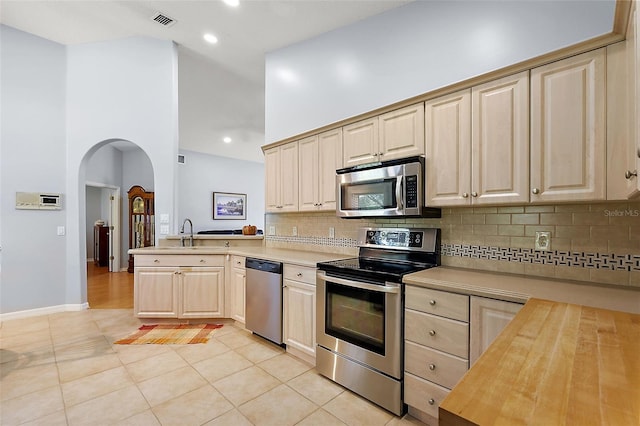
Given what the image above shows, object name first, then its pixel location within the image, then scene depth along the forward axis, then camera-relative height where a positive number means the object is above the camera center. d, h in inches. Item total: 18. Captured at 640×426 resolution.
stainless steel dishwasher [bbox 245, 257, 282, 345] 108.2 -33.6
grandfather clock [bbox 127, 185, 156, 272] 264.7 -5.9
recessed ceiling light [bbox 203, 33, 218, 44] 141.5 +84.8
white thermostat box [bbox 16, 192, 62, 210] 143.0 +5.2
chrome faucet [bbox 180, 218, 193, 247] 147.2 -13.9
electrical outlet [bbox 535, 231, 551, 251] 74.1 -7.4
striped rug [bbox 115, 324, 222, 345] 116.8 -51.7
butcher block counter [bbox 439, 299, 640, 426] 21.8 -15.1
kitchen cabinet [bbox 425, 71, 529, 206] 69.7 +17.3
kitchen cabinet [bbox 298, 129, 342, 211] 110.3 +16.7
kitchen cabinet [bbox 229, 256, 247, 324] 124.8 -33.0
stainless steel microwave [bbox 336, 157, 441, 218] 85.0 +6.9
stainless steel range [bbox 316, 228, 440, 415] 74.3 -28.4
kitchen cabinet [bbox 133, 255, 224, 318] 131.3 -32.5
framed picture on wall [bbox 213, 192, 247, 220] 327.3 +6.5
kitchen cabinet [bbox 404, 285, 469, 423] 64.7 -31.0
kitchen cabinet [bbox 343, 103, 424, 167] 87.9 +24.3
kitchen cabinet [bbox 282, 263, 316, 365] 97.3 -34.3
